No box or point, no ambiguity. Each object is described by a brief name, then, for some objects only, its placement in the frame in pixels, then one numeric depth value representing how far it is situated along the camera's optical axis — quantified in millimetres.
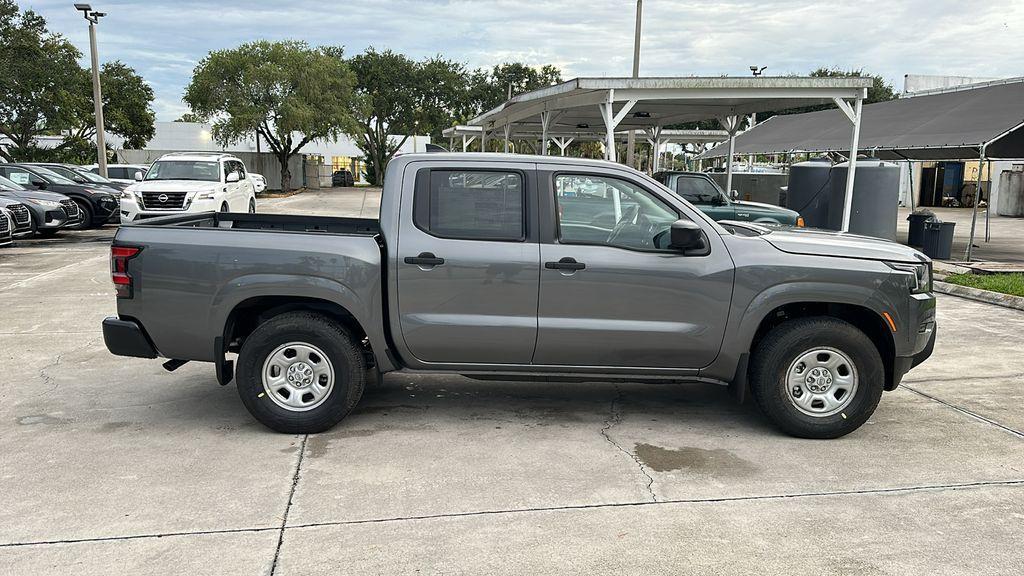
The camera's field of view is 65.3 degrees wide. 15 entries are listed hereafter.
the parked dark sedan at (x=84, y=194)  19484
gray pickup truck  5133
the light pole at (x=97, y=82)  24766
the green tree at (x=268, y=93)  38781
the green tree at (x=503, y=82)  58062
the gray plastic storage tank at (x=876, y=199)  16234
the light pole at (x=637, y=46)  21797
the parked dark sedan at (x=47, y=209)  16984
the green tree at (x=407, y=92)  54562
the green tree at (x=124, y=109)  47938
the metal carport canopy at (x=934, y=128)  15515
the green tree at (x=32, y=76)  34812
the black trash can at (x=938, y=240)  15664
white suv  16375
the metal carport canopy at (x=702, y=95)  14156
